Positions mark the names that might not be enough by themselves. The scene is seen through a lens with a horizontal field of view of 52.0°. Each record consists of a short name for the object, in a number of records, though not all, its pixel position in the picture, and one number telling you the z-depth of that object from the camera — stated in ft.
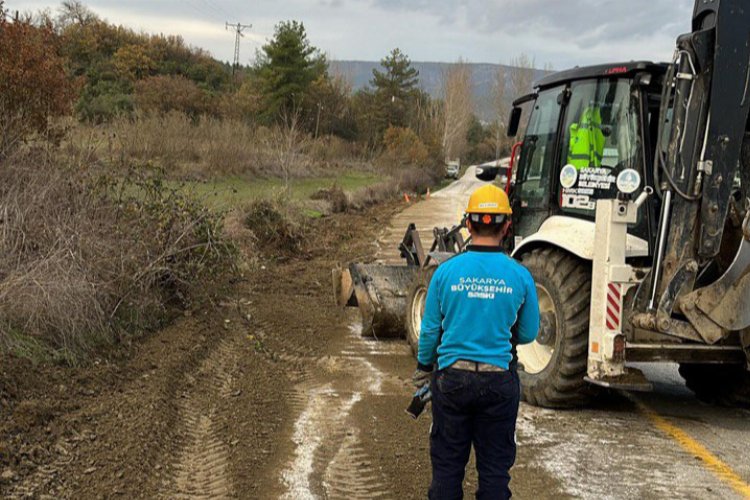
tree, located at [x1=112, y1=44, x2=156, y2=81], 193.77
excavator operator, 22.12
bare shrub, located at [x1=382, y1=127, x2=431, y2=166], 202.00
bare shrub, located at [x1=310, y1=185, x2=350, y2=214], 96.27
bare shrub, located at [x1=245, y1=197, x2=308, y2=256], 52.31
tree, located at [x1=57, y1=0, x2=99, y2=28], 212.23
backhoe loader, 18.40
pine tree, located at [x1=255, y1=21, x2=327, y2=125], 195.52
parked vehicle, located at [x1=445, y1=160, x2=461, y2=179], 267.80
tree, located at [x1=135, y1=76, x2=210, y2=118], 158.30
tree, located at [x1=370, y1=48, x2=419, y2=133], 266.77
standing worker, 12.68
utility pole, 278.95
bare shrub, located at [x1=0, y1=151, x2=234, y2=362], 21.91
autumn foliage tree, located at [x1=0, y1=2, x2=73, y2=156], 33.68
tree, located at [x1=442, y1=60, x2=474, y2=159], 315.37
